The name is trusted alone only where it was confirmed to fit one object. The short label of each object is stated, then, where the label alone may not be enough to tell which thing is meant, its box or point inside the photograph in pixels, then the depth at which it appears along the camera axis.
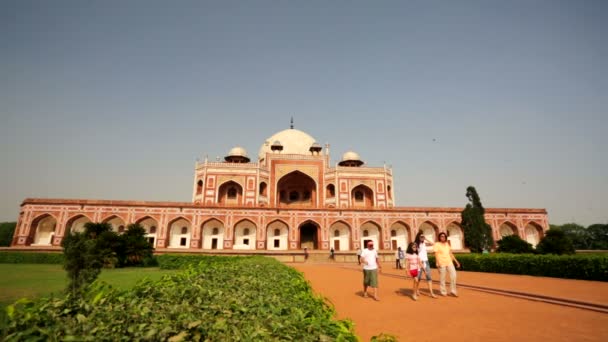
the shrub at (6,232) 49.90
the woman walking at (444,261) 7.75
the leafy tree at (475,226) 26.98
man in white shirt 7.54
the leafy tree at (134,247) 19.27
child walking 7.70
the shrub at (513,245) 24.44
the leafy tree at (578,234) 60.00
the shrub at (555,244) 23.38
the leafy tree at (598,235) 57.06
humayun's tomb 27.45
